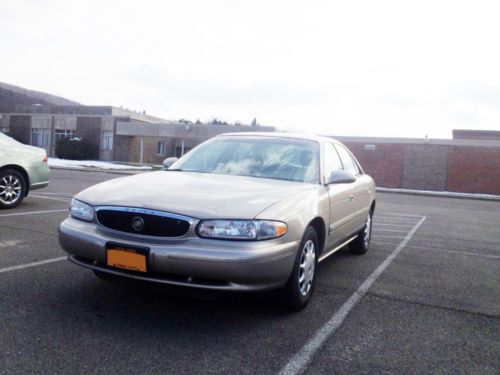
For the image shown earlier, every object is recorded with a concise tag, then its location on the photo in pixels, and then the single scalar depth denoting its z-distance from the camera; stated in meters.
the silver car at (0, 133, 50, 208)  8.46
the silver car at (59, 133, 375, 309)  3.30
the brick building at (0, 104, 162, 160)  41.75
